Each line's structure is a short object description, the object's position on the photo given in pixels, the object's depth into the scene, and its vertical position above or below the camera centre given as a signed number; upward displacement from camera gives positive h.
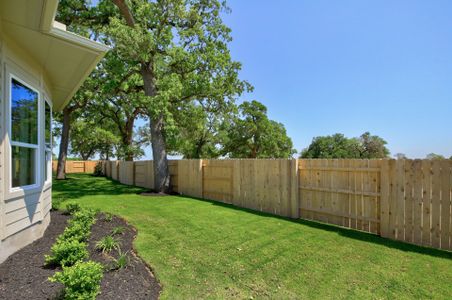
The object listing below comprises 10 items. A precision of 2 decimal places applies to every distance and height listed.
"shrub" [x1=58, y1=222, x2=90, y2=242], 4.33 -1.33
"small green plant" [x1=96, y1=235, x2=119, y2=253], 4.57 -1.57
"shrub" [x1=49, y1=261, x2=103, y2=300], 2.65 -1.28
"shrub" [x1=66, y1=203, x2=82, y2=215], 6.86 -1.42
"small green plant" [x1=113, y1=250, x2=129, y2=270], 3.88 -1.59
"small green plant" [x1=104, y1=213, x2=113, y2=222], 6.52 -1.58
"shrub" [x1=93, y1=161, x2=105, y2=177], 25.12 -1.79
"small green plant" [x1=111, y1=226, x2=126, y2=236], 5.54 -1.62
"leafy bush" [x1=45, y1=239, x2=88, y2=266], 3.69 -1.39
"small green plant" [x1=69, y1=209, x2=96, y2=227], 5.23 -1.31
